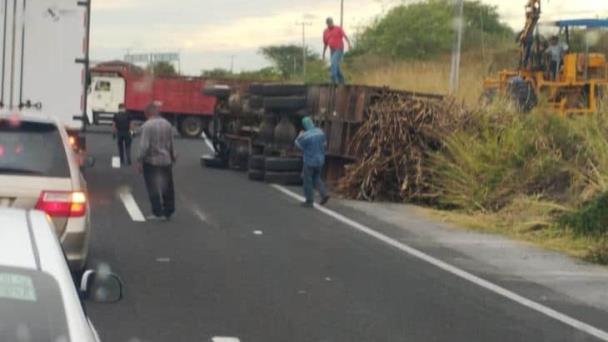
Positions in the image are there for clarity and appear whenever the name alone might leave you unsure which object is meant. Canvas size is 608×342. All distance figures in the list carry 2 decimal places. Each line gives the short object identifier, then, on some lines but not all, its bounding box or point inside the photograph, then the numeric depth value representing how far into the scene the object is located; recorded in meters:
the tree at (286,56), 99.31
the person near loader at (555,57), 35.84
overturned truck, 26.14
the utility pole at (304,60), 69.80
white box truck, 20.47
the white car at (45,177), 11.34
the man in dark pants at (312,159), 22.97
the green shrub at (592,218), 19.17
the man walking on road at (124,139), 32.28
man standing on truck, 31.72
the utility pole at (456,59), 35.32
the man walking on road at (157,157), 19.23
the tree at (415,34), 66.44
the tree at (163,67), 90.16
